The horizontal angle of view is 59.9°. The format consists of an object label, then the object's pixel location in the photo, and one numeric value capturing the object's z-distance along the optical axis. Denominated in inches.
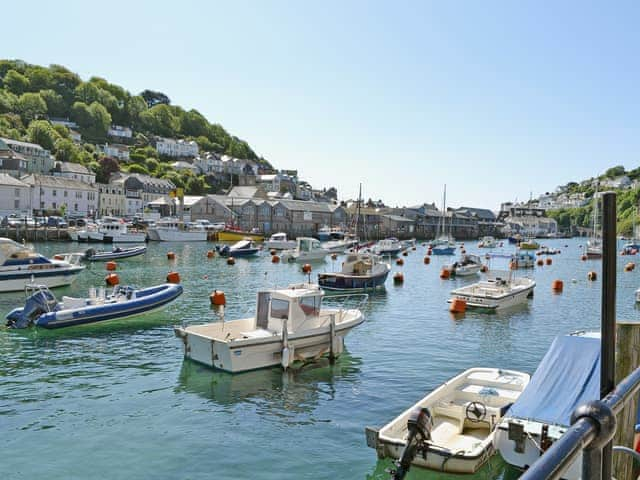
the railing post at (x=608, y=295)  125.5
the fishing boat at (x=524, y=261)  2844.5
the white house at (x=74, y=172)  5393.7
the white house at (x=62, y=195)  4365.4
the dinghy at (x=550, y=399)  446.1
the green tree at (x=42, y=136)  6136.8
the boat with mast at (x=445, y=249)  3715.6
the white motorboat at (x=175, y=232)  3897.6
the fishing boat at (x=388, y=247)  3388.3
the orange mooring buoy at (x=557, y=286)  1855.3
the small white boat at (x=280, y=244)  3688.5
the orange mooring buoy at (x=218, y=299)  1326.3
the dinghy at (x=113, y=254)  2393.0
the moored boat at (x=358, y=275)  1646.2
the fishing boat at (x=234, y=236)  4124.0
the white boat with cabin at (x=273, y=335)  766.5
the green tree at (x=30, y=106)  7268.7
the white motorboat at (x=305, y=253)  2864.9
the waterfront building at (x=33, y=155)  5403.5
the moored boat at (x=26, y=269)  1455.5
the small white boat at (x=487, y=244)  5113.2
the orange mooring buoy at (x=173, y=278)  1716.3
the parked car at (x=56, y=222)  3659.0
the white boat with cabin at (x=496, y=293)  1378.0
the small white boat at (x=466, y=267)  2273.6
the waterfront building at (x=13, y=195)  4089.6
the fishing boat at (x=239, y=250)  2925.7
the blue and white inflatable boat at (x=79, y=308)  982.4
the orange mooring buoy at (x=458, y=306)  1350.9
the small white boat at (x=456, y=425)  441.8
